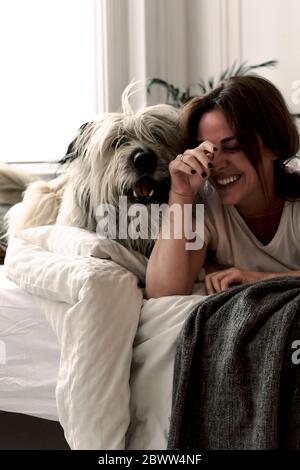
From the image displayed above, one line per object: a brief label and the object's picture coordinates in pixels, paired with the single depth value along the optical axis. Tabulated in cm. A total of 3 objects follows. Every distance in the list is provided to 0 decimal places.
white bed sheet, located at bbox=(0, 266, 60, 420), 163
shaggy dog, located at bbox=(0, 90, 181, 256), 168
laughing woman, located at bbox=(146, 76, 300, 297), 163
